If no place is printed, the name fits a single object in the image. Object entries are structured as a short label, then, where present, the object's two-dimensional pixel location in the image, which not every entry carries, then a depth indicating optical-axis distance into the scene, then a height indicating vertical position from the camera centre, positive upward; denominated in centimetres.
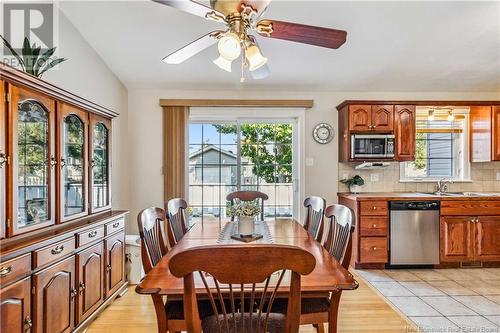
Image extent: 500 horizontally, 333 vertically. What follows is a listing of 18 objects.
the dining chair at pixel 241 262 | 107 -34
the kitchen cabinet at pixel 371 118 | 404 +61
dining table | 138 -53
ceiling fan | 174 +84
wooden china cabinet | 168 -32
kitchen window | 449 +25
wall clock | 438 +45
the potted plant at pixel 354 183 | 424 -25
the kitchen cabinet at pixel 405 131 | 408 +45
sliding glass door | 442 +3
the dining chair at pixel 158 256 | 152 -55
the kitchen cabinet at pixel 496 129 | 413 +47
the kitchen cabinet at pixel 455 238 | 382 -90
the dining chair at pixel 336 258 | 165 -57
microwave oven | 402 +25
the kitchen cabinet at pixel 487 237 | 384 -90
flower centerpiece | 216 -35
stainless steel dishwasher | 379 -82
